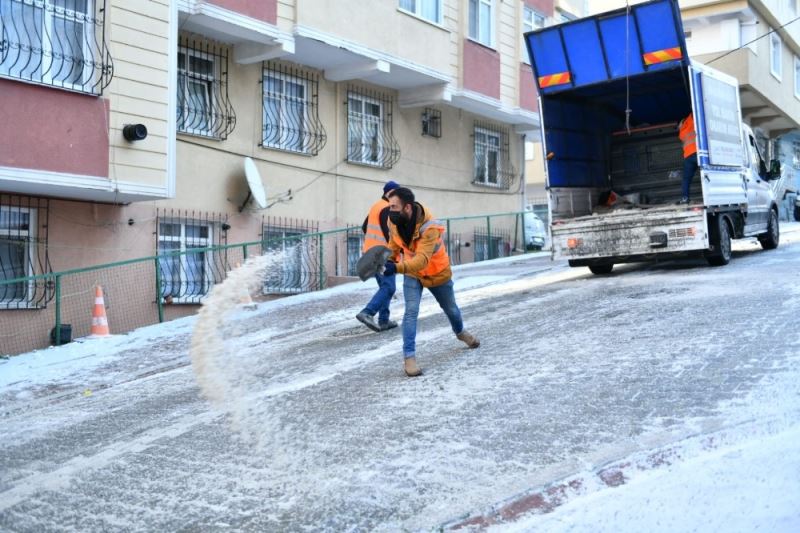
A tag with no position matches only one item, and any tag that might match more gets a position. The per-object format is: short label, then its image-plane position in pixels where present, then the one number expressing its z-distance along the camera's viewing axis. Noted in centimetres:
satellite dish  1454
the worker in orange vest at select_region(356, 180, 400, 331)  905
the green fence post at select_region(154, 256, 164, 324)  1234
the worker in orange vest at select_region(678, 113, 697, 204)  1287
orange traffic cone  1131
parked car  2214
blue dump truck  1248
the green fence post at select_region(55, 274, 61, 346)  1122
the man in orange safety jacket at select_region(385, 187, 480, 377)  721
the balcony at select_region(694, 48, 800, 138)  2731
